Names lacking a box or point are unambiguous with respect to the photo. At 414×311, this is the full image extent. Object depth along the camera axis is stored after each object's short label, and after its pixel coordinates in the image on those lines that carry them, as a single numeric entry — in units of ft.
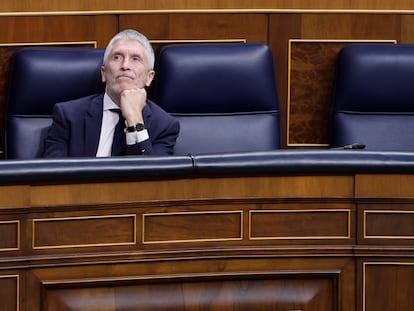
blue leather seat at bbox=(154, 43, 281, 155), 34.26
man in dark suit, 33.48
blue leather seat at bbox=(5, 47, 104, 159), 33.99
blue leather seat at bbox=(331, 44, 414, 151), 34.68
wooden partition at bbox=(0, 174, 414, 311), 30.57
